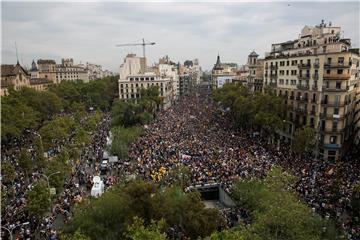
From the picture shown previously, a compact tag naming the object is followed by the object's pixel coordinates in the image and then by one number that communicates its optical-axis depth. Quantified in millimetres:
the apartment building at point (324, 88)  45469
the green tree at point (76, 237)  16116
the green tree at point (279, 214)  18938
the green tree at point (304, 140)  41688
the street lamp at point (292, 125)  49344
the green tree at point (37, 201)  24328
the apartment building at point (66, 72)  191125
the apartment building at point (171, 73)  134012
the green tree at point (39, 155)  35438
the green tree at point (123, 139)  43062
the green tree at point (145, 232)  14898
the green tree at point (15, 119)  49625
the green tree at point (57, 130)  44062
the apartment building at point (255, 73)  78556
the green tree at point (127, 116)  68625
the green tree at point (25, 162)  33669
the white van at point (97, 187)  31638
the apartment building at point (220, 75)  154912
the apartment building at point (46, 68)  179962
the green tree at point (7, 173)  30453
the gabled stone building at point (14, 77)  90044
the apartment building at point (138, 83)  108438
